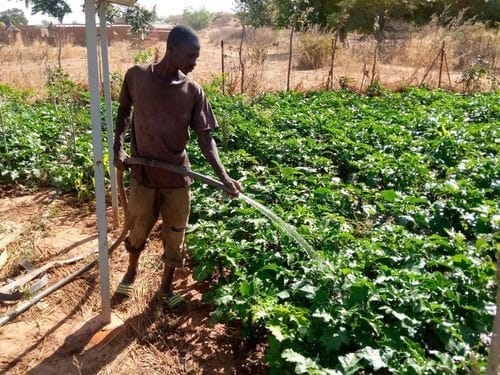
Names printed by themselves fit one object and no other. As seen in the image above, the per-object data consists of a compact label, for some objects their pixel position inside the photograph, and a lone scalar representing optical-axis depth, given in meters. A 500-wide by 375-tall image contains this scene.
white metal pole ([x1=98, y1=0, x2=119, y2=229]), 3.98
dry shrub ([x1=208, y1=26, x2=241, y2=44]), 42.63
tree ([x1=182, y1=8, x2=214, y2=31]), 72.06
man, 3.03
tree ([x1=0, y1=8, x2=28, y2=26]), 52.68
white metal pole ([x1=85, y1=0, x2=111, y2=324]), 2.78
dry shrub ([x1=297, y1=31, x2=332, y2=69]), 16.97
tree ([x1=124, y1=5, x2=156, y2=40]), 26.57
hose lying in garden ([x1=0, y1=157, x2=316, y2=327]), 2.92
